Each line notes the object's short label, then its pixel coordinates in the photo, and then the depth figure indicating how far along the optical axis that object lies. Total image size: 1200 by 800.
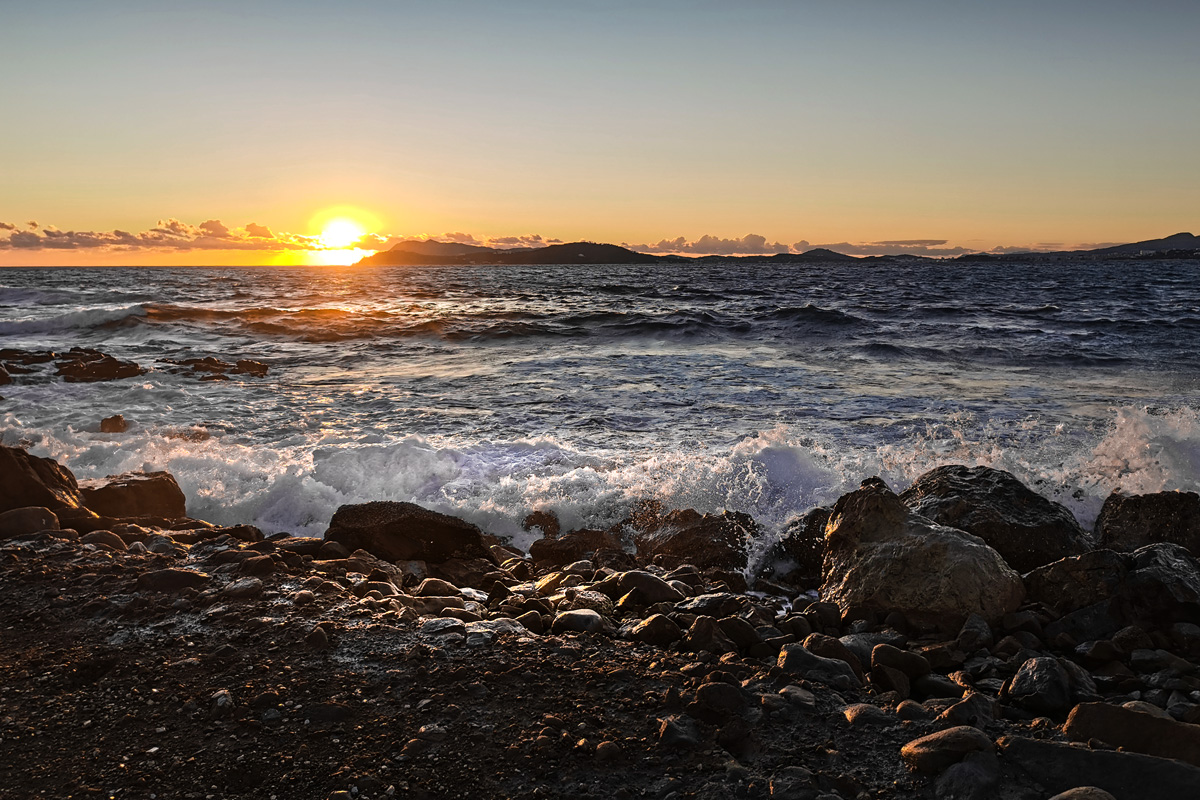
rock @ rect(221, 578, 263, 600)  4.25
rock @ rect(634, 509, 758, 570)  5.96
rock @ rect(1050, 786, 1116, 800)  2.47
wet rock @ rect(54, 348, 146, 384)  15.07
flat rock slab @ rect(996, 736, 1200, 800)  2.56
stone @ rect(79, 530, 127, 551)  5.05
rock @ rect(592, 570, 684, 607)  4.54
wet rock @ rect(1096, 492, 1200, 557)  5.56
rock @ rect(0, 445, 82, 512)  5.68
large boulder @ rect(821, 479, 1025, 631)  4.46
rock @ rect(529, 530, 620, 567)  6.14
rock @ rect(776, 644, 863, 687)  3.46
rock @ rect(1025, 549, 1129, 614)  4.52
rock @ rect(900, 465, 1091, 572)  5.34
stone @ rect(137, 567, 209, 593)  4.32
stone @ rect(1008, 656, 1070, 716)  3.41
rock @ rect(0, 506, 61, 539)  5.21
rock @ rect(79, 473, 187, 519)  6.52
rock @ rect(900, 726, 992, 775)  2.72
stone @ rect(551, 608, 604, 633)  3.95
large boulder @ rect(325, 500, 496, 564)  5.93
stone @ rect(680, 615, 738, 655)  3.77
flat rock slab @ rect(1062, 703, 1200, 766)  2.78
